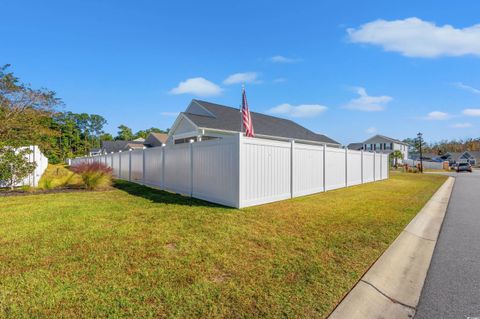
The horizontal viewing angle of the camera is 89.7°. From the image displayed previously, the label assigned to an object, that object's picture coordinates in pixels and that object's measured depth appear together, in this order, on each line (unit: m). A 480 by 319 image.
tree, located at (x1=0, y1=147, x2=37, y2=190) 9.43
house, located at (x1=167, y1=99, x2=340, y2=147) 15.52
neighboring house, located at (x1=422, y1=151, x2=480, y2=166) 65.81
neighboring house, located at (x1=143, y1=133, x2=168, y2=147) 38.93
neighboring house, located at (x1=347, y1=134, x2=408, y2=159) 52.72
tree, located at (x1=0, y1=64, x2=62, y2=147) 11.52
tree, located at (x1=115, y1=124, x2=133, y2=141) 73.69
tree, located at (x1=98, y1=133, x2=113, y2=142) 74.00
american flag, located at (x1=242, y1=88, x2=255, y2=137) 9.27
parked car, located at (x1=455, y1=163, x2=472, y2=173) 35.03
